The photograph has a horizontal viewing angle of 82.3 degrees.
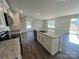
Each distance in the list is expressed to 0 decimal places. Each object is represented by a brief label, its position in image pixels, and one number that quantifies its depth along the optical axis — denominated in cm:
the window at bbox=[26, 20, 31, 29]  757
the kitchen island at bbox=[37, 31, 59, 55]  187
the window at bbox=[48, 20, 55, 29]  737
